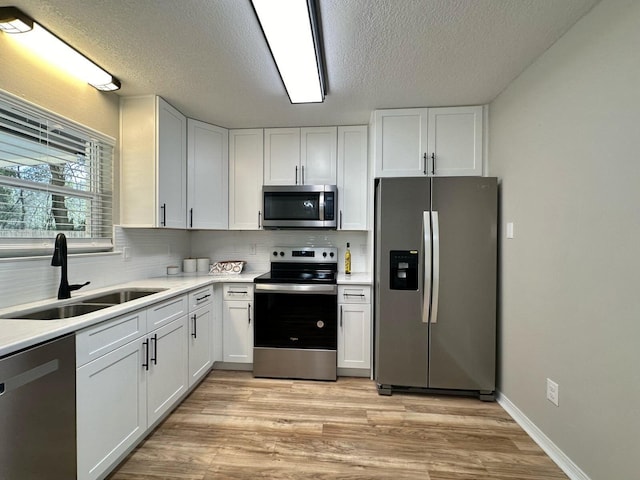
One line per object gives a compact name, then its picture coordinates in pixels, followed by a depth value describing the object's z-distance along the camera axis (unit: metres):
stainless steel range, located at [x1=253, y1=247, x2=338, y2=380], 2.57
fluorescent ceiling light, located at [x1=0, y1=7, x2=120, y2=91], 1.44
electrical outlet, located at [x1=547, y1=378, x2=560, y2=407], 1.65
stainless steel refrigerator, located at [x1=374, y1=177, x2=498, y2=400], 2.25
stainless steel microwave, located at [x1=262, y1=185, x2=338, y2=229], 2.80
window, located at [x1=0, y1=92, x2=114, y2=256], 1.55
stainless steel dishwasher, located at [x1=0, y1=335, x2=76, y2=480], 1.02
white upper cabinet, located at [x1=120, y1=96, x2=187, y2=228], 2.33
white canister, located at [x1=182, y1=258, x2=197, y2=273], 3.03
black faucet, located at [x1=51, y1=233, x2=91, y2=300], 1.64
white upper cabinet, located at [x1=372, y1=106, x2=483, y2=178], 2.48
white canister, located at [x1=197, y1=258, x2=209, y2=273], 3.14
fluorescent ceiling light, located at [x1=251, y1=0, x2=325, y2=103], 1.32
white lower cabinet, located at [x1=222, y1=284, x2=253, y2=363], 2.69
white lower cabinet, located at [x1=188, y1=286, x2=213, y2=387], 2.27
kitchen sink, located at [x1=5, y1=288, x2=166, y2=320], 1.50
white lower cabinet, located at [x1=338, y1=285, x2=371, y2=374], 2.59
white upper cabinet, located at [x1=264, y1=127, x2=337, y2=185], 2.97
